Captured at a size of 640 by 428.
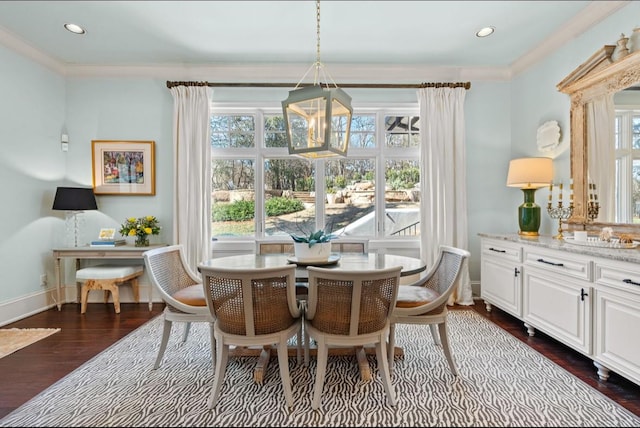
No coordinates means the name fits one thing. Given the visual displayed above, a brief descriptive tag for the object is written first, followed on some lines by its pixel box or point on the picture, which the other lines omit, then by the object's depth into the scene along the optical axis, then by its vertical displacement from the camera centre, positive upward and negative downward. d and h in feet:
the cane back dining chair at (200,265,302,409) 5.75 -1.76
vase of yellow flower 12.45 -0.62
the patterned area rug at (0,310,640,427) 5.82 -3.67
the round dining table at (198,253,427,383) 7.11 -1.26
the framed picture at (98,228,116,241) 12.75 -0.82
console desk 11.90 -1.43
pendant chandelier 6.82 +1.96
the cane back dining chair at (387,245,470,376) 7.09 -2.08
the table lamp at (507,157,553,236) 10.68 +0.91
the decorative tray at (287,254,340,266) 7.61 -1.18
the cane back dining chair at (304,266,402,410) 5.77 -1.81
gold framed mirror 8.47 +2.73
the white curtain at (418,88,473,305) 12.90 +1.48
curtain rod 12.77 +4.96
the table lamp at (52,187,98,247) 11.79 +0.51
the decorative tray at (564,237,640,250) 7.55 -0.85
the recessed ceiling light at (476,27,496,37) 10.43 +5.71
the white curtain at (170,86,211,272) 12.72 +1.60
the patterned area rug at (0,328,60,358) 8.78 -3.58
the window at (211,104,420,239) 13.62 +1.28
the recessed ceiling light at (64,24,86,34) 10.29 +5.86
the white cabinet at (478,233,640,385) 6.40 -2.06
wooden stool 11.66 -2.37
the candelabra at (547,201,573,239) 9.84 -0.13
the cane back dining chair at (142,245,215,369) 7.33 -1.92
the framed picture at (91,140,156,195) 13.23 +1.80
